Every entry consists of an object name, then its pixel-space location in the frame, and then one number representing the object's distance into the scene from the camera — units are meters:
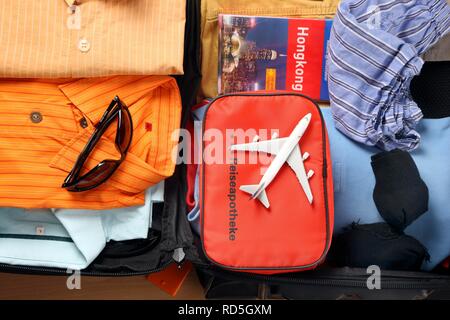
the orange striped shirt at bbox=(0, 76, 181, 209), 0.71
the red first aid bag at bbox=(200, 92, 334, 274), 0.70
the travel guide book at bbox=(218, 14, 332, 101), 0.80
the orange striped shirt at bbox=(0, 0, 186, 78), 0.68
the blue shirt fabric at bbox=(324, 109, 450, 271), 0.76
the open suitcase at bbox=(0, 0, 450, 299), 0.74
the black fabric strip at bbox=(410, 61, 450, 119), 0.80
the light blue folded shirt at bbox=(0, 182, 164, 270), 0.75
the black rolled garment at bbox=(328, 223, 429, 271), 0.73
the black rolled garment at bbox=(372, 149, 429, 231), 0.70
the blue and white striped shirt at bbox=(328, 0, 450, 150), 0.72
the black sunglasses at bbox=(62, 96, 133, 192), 0.71
